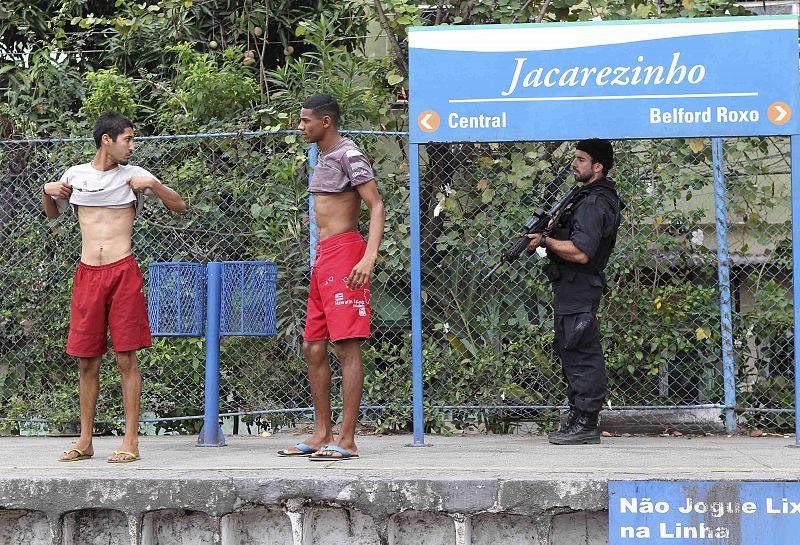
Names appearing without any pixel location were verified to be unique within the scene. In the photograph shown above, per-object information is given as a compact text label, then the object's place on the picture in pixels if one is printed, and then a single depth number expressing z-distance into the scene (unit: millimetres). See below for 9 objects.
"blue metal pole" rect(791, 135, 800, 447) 13134
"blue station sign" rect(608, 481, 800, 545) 10164
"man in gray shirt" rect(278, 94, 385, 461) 12047
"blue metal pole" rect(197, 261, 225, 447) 14234
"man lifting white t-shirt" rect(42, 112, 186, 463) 12289
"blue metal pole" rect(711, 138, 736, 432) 15641
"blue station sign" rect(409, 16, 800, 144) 12937
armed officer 13539
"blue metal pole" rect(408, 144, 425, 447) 13516
